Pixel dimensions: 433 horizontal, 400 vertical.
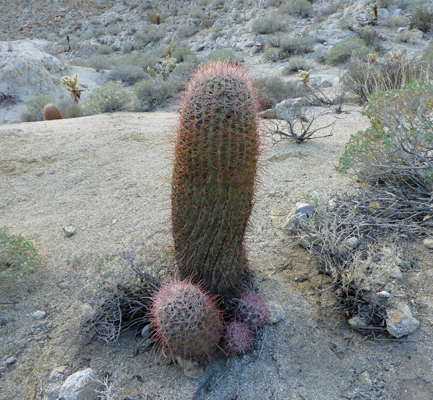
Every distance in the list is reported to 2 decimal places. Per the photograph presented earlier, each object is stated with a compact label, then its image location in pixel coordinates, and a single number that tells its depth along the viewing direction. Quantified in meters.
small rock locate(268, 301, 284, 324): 2.21
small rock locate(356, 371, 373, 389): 1.82
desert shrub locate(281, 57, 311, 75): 10.16
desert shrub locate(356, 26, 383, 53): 11.09
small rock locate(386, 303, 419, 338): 1.98
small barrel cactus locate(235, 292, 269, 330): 2.12
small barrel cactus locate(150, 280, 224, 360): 1.78
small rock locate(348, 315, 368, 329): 2.12
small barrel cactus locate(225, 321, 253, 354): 1.99
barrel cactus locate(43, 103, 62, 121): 7.04
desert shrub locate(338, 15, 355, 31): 12.55
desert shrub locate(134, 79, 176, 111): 8.46
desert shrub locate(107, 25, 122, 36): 21.76
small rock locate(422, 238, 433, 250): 2.52
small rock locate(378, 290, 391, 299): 2.18
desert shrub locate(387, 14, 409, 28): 11.98
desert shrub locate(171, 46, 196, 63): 14.02
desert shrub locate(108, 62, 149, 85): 12.30
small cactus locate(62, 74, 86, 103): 8.51
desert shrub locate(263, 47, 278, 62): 11.99
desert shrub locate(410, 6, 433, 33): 11.28
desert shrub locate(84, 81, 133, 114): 7.55
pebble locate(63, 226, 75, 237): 3.26
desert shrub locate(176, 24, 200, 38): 18.73
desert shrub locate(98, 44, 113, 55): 19.38
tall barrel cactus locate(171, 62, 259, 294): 1.75
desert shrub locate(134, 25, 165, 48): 19.42
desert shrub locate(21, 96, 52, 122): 8.23
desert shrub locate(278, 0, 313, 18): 15.85
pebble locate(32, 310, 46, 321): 2.35
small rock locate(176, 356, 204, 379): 1.93
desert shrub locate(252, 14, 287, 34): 14.60
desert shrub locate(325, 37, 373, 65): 9.57
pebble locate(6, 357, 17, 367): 2.06
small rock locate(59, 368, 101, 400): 1.77
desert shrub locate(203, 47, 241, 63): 11.14
